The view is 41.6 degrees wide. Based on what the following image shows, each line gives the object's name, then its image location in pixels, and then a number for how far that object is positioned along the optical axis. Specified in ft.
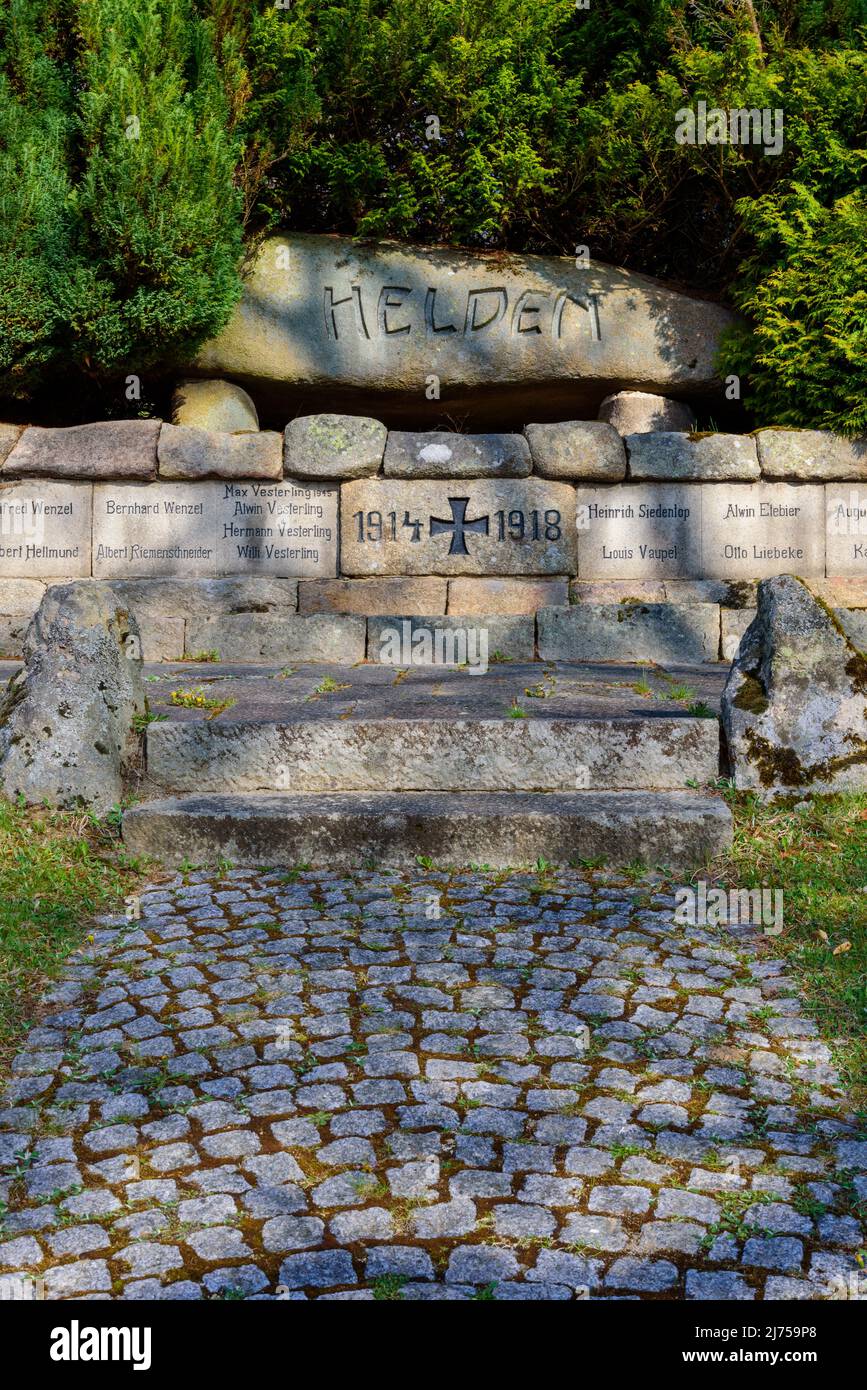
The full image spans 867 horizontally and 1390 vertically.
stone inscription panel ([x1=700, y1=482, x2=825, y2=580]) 26.91
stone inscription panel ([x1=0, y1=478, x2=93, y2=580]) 26.89
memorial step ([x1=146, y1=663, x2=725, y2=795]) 15.75
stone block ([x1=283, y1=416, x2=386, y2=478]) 26.11
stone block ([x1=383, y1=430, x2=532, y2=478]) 26.08
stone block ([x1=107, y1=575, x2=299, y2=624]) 25.72
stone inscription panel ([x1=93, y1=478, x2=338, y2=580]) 26.66
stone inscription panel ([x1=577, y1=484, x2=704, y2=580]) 26.91
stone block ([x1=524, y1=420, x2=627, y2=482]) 26.30
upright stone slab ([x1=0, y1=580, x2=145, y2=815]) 14.85
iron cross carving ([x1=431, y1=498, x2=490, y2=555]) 26.27
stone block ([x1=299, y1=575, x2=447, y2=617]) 25.99
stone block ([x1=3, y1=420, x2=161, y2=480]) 26.40
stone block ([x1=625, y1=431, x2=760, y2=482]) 26.58
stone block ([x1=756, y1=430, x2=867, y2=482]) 26.68
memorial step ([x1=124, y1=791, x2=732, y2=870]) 14.08
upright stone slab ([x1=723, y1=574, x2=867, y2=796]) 15.19
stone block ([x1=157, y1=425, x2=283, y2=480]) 26.30
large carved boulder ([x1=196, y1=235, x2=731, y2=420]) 30.50
